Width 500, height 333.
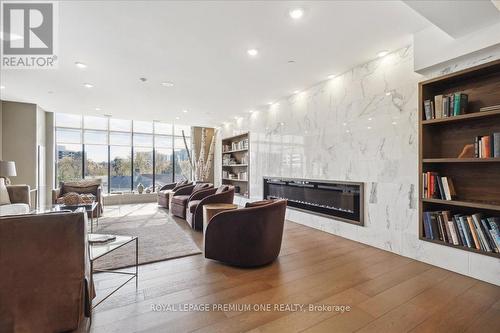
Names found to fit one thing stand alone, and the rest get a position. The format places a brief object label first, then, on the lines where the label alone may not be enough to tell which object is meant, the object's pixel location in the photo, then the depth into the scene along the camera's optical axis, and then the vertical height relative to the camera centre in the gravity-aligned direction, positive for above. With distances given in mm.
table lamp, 4633 +8
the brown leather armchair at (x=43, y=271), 1462 -683
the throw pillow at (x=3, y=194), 4167 -464
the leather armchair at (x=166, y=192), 6574 -694
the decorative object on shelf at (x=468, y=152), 2459 +165
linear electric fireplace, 3672 -539
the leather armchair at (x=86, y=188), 5359 -464
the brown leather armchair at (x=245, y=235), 2660 -784
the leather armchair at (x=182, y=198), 5262 -695
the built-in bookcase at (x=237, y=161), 6770 +236
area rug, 2950 -1141
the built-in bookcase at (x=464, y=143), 2377 +291
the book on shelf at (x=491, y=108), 2225 +584
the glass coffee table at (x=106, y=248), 1976 -724
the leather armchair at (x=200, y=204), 4246 -694
